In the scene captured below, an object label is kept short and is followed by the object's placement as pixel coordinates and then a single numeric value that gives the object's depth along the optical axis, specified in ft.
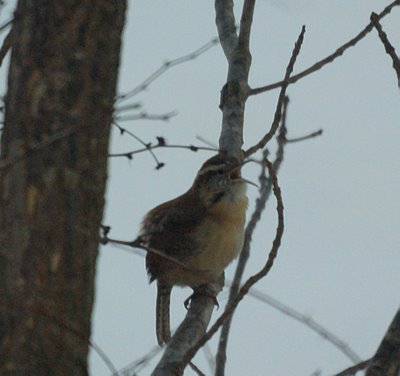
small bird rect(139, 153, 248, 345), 36.99
